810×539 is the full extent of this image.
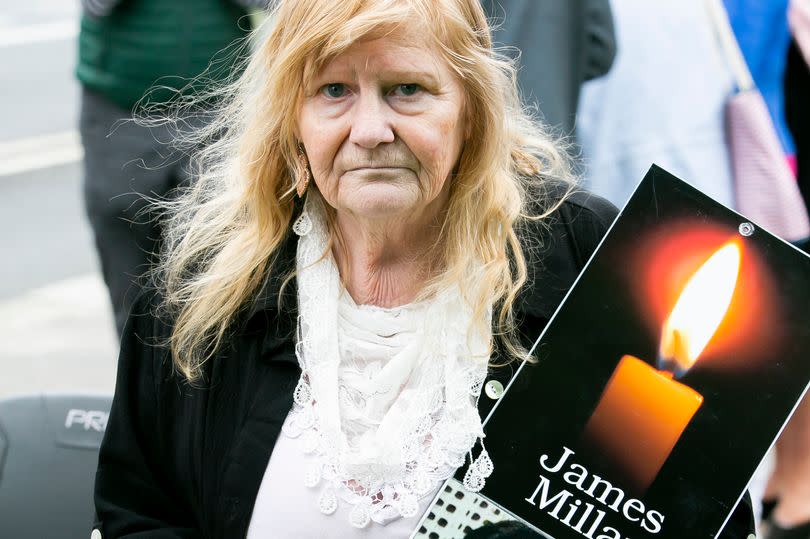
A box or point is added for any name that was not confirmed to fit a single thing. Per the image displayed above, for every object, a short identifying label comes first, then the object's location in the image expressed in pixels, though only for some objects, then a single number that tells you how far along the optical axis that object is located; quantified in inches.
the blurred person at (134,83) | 131.8
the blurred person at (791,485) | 109.5
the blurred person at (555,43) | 121.5
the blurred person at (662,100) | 127.1
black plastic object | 93.0
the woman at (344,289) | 78.4
